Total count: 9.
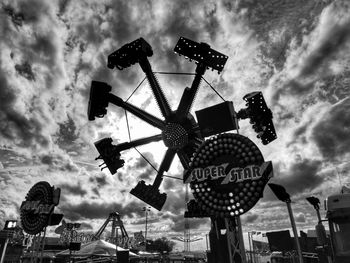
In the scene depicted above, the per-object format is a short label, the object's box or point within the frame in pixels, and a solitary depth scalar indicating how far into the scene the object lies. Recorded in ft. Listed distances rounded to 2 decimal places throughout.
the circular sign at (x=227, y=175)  31.01
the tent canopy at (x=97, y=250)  88.23
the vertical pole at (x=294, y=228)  30.04
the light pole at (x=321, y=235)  34.99
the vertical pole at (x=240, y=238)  32.58
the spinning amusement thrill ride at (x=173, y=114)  53.47
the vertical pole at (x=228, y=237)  31.52
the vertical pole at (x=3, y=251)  105.40
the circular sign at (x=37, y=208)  55.21
